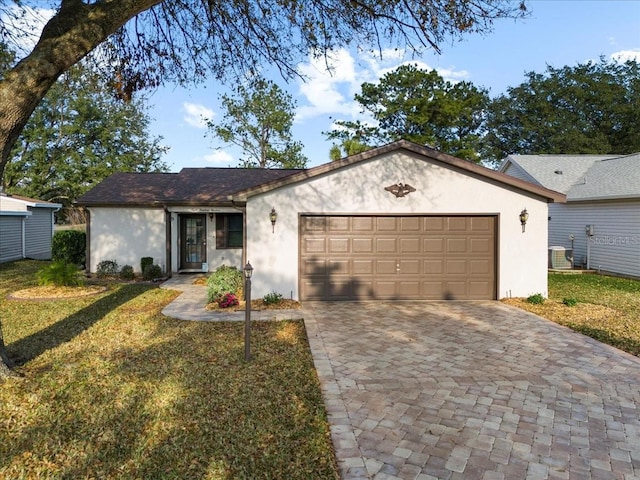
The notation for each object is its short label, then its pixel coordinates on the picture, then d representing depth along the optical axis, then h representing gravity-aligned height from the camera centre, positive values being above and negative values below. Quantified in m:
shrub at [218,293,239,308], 9.03 -1.48
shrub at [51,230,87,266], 15.02 -0.49
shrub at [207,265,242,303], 9.30 -1.17
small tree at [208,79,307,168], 30.78 +7.97
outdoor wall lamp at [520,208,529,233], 9.90 +0.43
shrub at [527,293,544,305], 9.63 -1.51
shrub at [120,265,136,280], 13.49 -1.32
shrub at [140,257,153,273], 13.48 -0.95
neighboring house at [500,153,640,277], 13.97 +1.03
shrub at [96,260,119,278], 13.60 -1.20
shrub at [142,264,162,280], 13.28 -1.27
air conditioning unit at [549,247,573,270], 15.97 -0.92
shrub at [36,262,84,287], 10.48 -1.08
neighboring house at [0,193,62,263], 17.83 +0.20
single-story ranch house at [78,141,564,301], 9.68 +0.10
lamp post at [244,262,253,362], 5.62 -1.25
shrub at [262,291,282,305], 9.41 -1.49
